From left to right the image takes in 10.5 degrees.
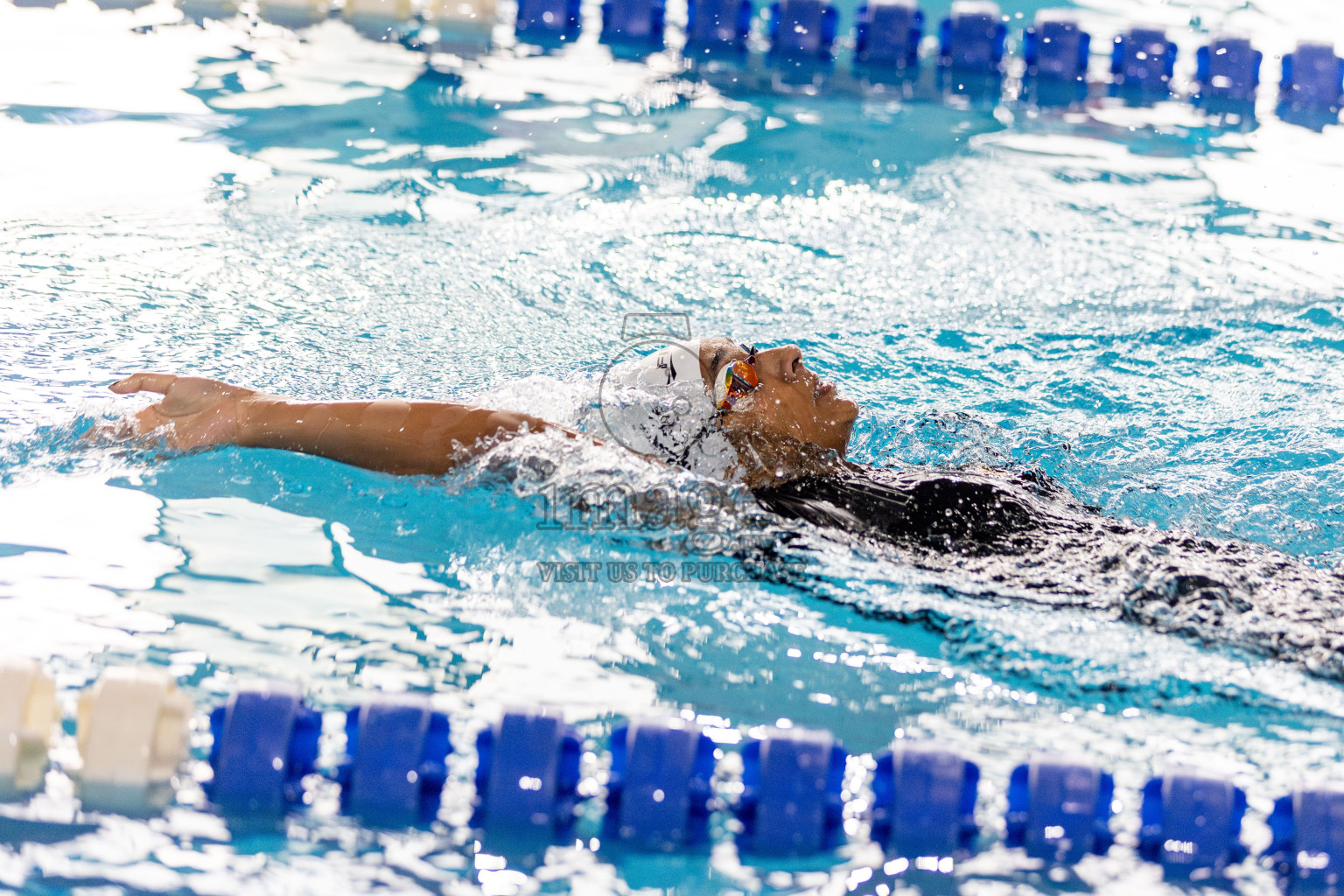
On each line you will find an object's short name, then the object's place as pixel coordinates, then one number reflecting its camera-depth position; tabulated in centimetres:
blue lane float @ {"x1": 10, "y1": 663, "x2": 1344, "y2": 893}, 603
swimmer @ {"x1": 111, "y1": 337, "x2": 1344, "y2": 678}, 627
